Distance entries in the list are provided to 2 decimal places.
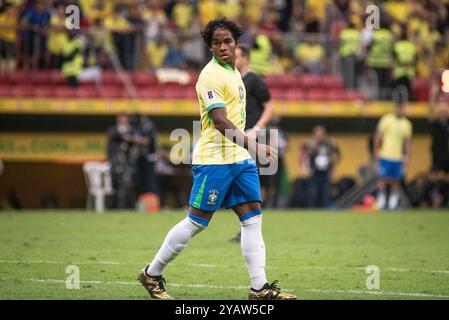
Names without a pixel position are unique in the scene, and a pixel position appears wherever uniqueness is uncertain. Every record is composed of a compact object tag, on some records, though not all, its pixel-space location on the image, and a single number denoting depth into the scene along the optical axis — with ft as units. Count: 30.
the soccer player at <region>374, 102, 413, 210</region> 74.84
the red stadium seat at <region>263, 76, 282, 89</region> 83.35
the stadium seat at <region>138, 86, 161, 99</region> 80.12
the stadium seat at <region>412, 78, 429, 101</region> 85.10
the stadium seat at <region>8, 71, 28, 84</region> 78.89
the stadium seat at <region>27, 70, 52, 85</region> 79.25
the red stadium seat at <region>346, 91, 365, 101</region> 82.58
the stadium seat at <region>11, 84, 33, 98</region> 77.97
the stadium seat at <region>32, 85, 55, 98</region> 78.38
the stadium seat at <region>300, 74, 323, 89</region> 83.92
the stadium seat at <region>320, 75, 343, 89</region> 83.61
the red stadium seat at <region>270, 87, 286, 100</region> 82.48
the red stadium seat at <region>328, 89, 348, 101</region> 82.64
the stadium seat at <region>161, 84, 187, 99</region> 80.43
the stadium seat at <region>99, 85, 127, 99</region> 79.61
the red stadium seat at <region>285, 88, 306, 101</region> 82.69
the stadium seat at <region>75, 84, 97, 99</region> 79.15
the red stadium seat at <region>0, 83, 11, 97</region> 77.61
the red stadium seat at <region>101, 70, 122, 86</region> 80.74
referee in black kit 44.80
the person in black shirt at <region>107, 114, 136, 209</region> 74.49
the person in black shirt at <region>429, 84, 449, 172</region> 79.87
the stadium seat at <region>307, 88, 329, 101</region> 82.74
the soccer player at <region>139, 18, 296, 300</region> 29.12
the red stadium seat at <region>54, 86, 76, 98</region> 78.79
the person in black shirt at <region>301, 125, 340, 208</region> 77.15
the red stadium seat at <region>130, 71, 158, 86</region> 81.15
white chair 73.61
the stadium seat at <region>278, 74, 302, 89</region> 83.97
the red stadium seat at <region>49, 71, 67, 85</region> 79.77
